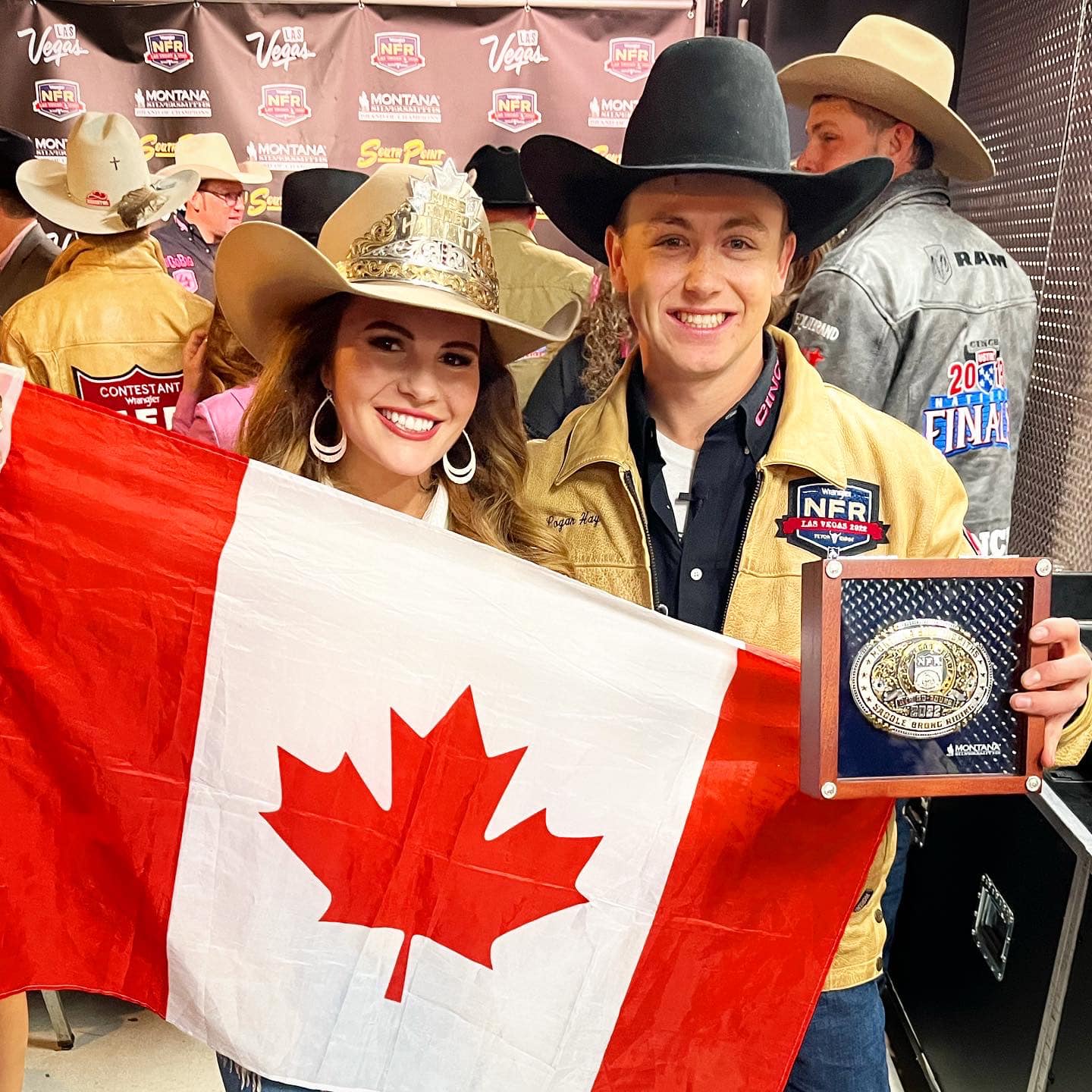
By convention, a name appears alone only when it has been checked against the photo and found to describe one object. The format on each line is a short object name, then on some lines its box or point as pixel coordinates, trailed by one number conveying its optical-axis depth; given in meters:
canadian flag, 1.64
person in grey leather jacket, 2.77
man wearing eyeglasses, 5.64
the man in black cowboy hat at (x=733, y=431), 1.72
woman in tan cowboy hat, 1.73
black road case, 2.27
